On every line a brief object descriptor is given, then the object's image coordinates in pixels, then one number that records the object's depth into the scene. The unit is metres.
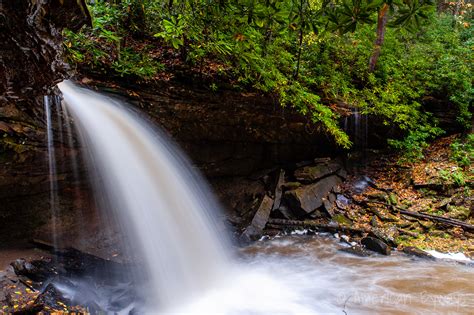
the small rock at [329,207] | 8.40
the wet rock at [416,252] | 6.59
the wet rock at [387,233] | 7.28
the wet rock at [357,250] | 6.78
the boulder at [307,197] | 8.24
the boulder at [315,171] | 8.95
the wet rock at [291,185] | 8.69
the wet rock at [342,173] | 9.80
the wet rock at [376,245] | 6.78
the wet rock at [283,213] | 8.23
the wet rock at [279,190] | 8.33
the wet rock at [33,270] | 4.35
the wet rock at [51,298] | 3.81
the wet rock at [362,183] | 9.59
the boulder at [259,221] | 7.59
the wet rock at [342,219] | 8.19
